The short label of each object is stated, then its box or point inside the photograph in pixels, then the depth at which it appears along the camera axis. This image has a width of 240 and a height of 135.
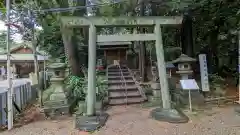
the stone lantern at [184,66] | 4.25
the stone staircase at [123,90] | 4.88
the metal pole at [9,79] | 3.29
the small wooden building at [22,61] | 14.73
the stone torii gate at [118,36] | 3.54
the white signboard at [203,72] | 4.67
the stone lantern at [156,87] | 4.73
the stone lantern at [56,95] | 3.89
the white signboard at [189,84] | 3.86
